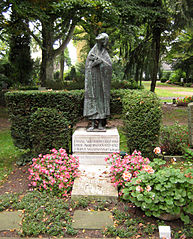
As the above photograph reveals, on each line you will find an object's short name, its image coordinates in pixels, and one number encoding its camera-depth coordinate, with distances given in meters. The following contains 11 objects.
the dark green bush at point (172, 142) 6.89
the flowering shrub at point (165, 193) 3.66
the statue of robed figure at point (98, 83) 6.11
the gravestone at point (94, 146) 5.92
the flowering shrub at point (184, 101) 16.75
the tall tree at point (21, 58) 18.03
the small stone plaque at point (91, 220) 3.77
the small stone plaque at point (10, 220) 3.74
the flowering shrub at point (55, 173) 4.82
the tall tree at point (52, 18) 11.48
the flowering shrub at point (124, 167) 4.74
